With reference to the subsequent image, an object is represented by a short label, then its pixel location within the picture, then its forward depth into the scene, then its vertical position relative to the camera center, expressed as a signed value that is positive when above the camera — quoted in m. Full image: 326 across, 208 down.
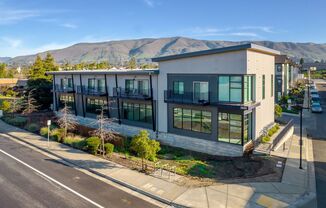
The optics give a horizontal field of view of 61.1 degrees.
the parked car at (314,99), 49.34 -3.49
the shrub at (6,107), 41.16 -3.38
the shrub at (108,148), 22.31 -5.30
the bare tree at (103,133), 22.56 -4.61
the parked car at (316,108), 44.38 -4.54
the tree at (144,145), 17.94 -4.15
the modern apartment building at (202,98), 22.17 -1.52
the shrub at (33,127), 31.09 -5.00
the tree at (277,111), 34.22 -3.77
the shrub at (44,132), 28.73 -5.02
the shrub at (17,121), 34.56 -4.71
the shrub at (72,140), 24.69 -5.29
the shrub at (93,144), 22.33 -4.93
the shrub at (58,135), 26.36 -4.98
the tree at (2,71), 100.64 +4.88
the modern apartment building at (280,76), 51.69 +0.84
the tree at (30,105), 38.20 -3.18
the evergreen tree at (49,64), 51.22 +3.69
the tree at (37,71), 48.38 +2.28
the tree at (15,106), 39.59 -3.22
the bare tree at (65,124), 27.32 -4.27
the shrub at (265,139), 24.45 -5.23
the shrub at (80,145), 23.57 -5.34
